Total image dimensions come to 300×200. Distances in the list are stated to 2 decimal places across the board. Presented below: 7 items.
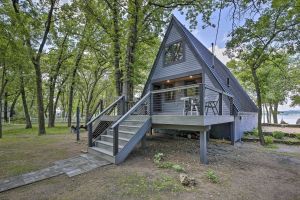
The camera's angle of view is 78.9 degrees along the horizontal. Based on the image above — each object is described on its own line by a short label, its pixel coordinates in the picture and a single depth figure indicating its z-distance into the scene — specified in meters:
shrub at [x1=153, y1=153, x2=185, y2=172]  5.21
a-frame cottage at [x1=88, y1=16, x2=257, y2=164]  6.09
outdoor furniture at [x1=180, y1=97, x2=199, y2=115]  8.41
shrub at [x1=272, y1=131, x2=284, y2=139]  11.61
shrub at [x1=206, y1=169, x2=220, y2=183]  4.52
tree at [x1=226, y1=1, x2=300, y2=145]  9.77
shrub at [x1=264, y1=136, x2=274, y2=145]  10.48
